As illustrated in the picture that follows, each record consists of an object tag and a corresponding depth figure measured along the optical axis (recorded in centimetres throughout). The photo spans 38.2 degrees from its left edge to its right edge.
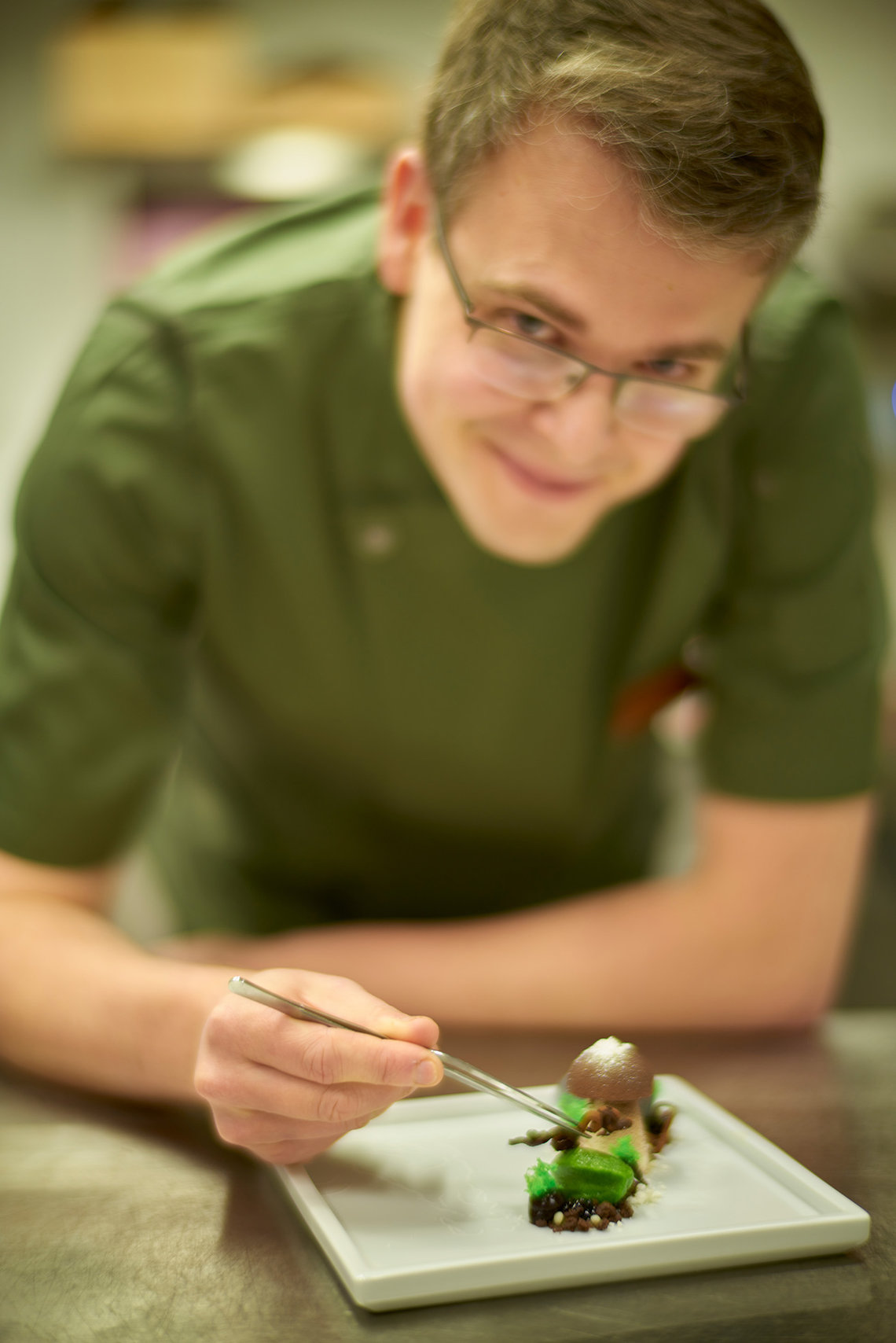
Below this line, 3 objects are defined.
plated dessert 79
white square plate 73
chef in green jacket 93
